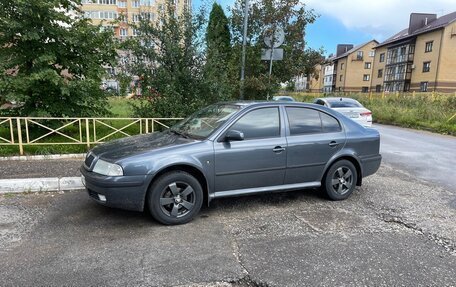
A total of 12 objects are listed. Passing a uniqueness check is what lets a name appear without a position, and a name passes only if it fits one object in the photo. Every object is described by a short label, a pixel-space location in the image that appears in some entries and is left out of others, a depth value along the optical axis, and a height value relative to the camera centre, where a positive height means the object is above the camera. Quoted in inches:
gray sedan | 156.8 -38.4
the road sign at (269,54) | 434.3 +44.9
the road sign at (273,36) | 442.5 +72.2
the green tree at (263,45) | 482.9 +71.0
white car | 505.7 -30.7
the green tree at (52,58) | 295.6 +23.8
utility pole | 417.1 +38.5
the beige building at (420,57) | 1521.9 +176.9
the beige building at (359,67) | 2578.7 +174.4
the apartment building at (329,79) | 2983.3 +97.2
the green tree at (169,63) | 347.3 +23.2
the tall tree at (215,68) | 357.1 +19.3
